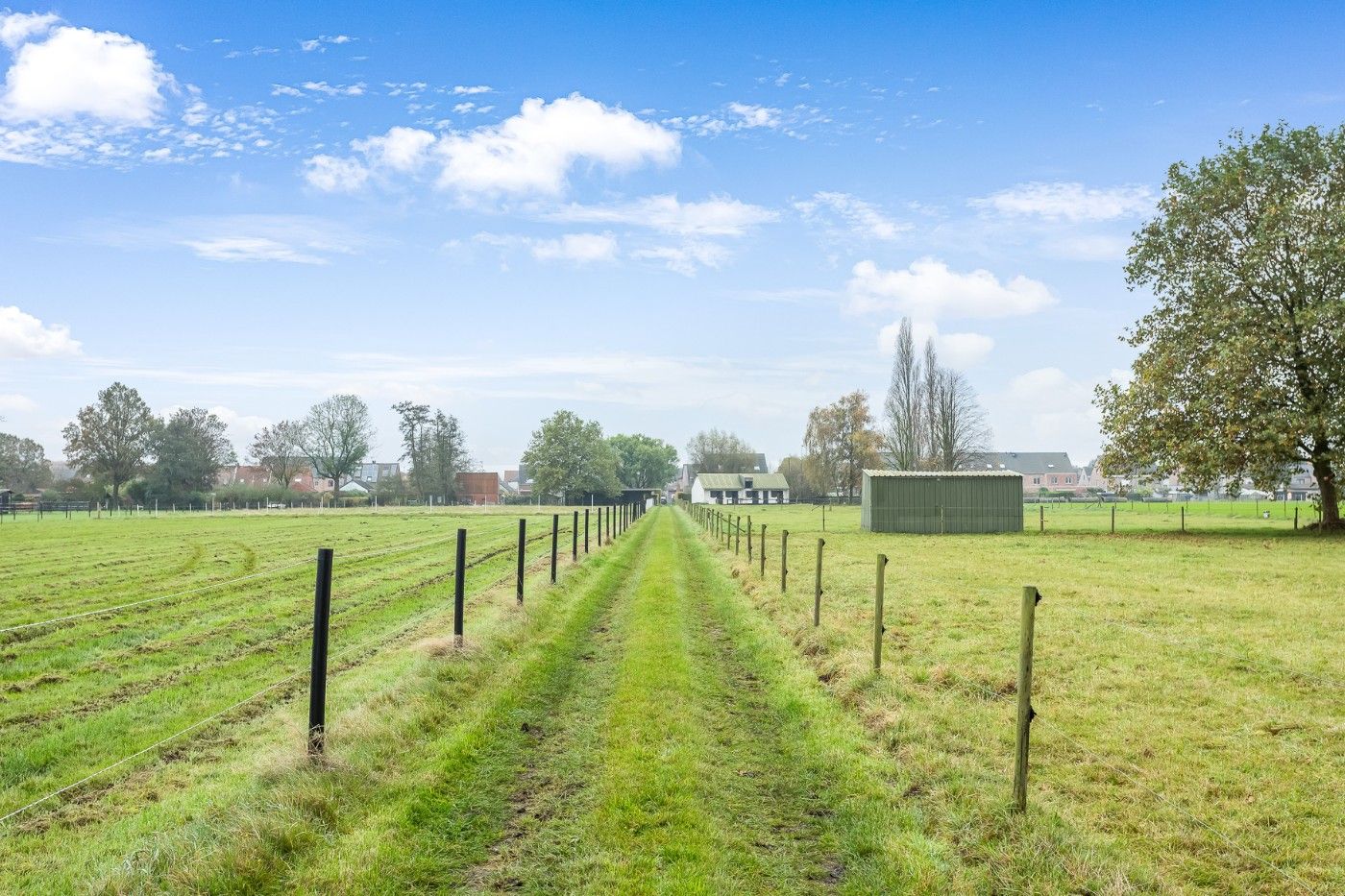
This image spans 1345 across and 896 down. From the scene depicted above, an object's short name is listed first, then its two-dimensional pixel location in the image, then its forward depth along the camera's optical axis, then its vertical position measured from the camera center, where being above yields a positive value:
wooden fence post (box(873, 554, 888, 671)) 8.78 -1.63
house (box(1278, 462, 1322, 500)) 114.44 +0.39
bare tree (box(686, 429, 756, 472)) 145.62 +4.66
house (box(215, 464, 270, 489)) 108.50 -0.62
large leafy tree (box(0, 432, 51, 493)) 97.50 +0.22
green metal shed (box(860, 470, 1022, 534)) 38.75 -0.88
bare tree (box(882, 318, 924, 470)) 71.44 +7.02
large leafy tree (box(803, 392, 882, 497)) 96.19 +4.53
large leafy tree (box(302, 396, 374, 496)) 95.06 +4.09
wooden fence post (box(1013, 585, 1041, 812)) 5.30 -1.42
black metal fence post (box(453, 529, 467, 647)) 9.49 -1.39
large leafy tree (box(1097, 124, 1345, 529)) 29.47 +5.95
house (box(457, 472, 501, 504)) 124.19 -2.03
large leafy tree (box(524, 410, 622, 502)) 99.62 +2.04
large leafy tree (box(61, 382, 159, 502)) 83.12 +3.16
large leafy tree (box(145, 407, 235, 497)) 83.25 +1.11
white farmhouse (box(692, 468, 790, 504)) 123.94 -1.48
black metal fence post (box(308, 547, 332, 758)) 6.11 -1.48
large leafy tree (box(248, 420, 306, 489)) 104.31 +2.14
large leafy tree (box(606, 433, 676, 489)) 147.38 +2.81
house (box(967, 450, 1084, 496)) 151.00 +2.70
